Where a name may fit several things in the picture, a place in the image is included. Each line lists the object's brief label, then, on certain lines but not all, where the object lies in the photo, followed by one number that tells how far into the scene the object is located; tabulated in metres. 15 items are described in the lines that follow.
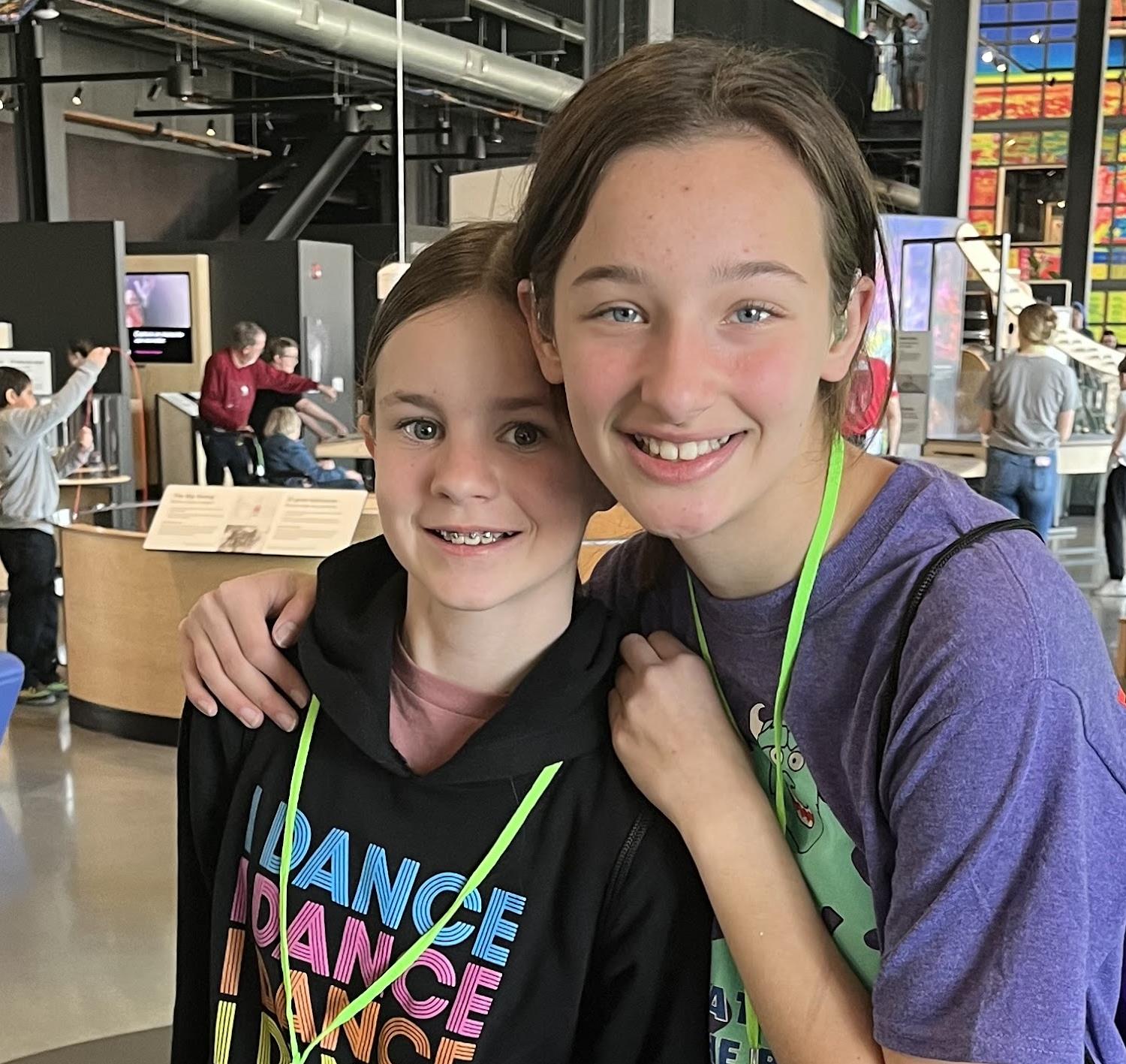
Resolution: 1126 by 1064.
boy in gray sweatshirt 6.47
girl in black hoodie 1.18
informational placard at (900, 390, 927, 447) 8.82
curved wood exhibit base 5.29
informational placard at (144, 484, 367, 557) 5.02
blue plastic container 4.25
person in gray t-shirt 8.14
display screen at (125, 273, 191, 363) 13.68
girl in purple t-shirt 0.95
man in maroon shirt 9.79
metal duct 10.55
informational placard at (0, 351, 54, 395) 10.09
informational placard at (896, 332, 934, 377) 8.86
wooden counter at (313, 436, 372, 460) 9.41
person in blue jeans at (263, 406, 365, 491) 7.91
